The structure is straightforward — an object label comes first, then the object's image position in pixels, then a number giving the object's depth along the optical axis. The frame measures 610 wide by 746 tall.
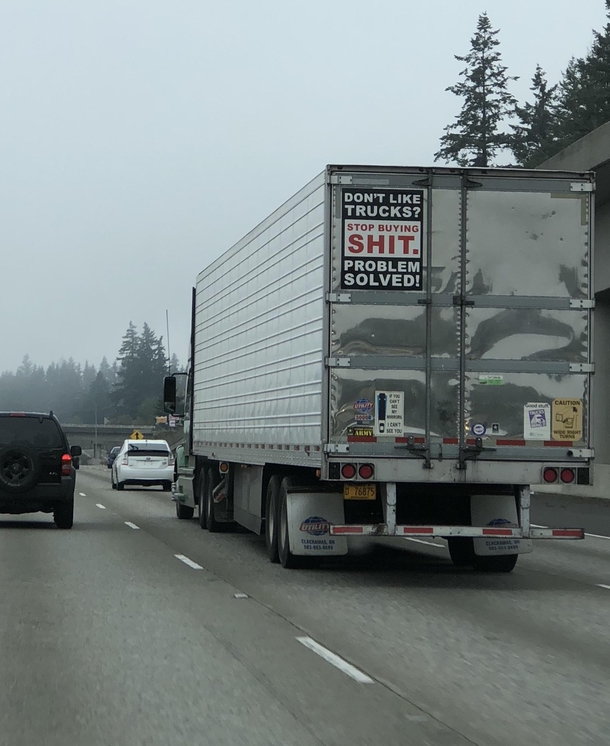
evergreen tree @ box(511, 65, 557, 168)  75.38
